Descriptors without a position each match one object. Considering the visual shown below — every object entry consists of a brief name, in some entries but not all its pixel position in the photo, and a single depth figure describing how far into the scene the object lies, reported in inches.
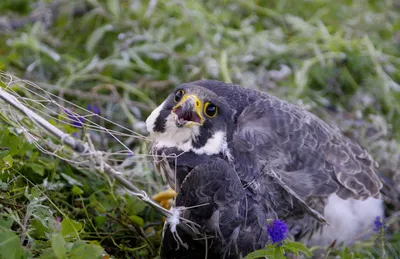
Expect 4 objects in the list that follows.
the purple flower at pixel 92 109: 266.5
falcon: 205.2
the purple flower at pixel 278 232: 185.2
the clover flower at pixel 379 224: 227.9
